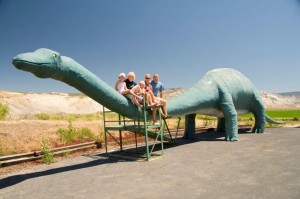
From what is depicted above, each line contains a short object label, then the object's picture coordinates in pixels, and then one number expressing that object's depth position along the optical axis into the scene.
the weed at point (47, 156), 8.57
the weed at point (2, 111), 18.84
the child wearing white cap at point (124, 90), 8.22
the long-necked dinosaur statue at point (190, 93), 6.00
